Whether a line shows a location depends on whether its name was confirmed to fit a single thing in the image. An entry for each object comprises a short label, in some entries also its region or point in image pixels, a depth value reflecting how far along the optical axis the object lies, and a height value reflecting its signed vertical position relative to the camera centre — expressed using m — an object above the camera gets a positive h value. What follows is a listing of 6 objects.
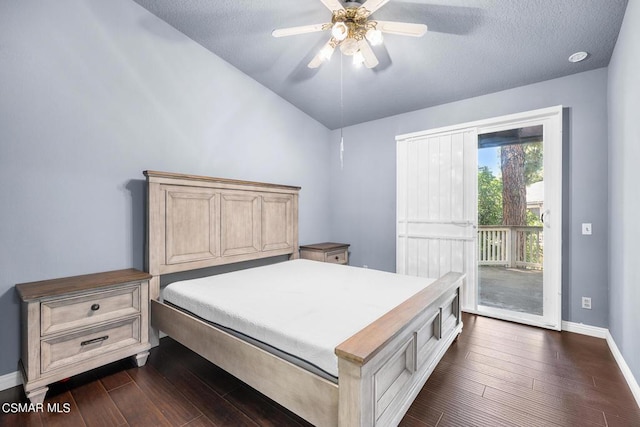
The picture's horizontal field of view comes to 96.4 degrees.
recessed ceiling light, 2.45 +1.37
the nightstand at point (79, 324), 1.71 -0.73
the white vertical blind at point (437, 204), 3.32 +0.13
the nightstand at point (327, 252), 3.71 -0.52
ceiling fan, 1.92 +1.33
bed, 1.23 -0.56
